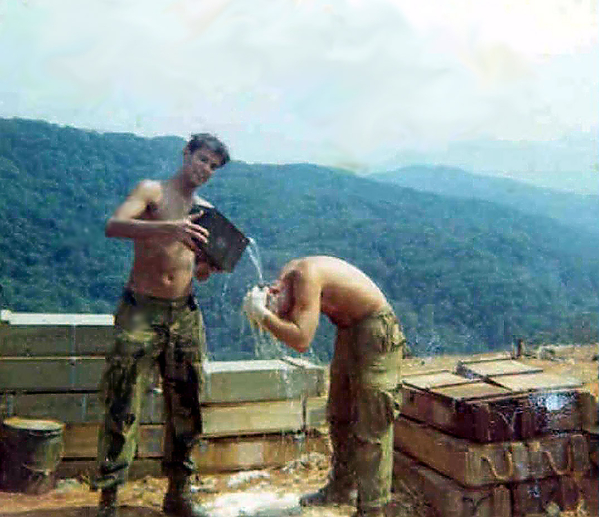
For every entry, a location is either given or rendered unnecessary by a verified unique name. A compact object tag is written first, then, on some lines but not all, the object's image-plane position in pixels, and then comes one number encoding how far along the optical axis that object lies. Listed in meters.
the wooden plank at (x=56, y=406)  5.04
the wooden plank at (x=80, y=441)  5.11
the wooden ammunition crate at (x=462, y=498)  4.14
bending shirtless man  3.65
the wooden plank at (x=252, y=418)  5.28
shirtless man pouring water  3.77
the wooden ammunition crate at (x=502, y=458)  4.12
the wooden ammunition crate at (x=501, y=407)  4.19
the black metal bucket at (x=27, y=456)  4.78
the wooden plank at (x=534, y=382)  4.43
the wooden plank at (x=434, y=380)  4.71
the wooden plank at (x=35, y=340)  5.00
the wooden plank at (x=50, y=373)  5.00
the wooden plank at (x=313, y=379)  5.64
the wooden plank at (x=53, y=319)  5.09
